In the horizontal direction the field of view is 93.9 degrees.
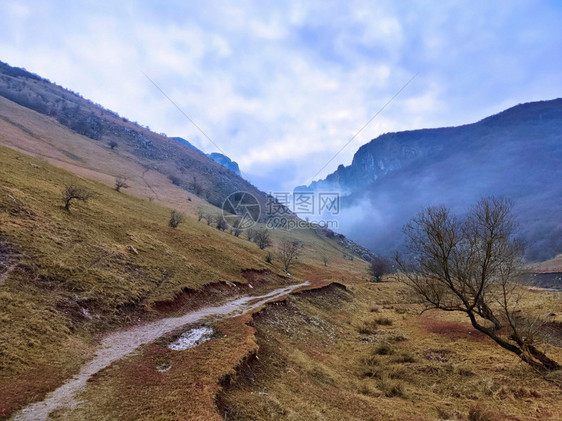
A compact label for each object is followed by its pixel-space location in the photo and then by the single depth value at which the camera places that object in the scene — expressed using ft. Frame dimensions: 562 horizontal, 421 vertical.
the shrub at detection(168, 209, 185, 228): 147.43
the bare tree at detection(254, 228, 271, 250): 231.30
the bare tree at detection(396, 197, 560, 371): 48.08
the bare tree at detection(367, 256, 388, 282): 258.76
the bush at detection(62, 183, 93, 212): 86.07
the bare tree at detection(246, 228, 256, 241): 279.32
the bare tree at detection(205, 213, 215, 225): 260.83
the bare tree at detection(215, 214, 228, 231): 265.44
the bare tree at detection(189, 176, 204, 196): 445.78
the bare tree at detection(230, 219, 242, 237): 281.09
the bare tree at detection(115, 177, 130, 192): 198.31
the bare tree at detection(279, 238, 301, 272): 194.43
